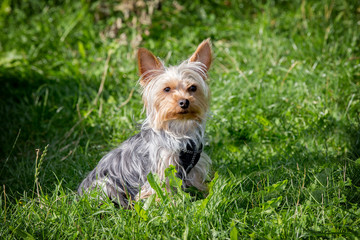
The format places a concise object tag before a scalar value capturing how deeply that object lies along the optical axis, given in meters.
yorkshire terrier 3.53
